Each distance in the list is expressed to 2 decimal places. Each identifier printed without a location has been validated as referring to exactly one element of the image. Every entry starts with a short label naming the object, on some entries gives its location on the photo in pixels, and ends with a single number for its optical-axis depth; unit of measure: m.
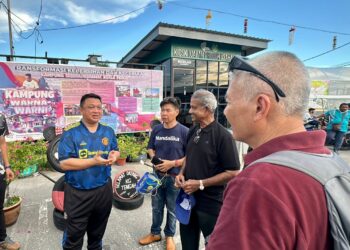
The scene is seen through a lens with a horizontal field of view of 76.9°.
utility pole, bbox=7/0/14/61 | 10.85
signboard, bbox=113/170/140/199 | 3.48
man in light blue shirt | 7.22
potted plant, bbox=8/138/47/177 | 4.13
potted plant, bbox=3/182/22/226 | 2.97
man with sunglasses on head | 0.57
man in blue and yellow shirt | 2.09
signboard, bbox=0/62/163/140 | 5.54
